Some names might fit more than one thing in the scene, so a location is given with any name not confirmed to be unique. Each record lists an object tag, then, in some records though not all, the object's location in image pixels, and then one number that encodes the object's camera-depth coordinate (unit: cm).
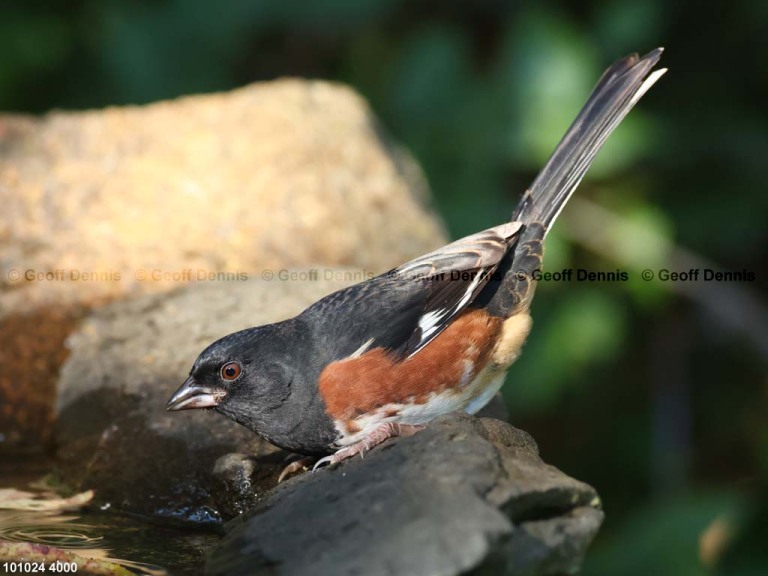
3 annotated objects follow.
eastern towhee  528
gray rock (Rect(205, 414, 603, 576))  356
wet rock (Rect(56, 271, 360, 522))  567
